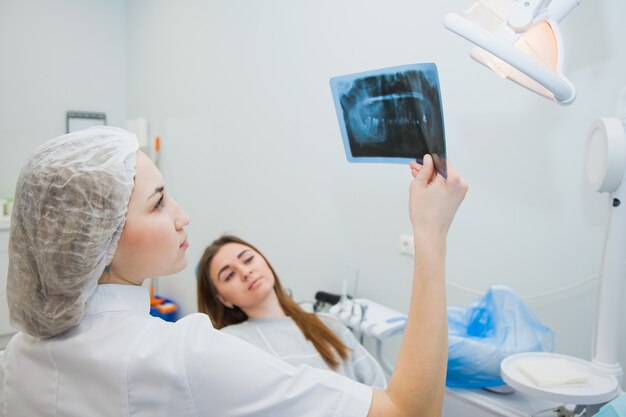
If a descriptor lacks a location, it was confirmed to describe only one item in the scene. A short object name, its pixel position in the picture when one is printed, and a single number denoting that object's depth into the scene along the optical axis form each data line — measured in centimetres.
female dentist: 79
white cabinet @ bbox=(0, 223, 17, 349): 313
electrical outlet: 198
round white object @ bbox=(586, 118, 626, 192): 117
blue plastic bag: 140
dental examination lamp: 108
